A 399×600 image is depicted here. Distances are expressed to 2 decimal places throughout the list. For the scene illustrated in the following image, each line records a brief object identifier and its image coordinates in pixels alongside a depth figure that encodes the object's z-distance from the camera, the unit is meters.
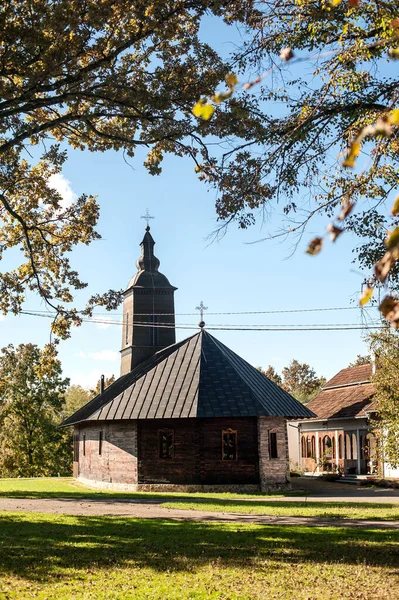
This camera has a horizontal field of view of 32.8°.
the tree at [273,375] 97.12
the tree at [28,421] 57.06
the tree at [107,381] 69.00
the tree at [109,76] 13.29
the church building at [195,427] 29.02
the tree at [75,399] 87.74
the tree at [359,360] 78.44
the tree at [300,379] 99.31
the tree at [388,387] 17.30
